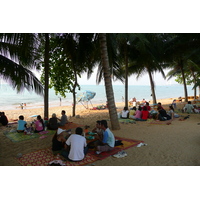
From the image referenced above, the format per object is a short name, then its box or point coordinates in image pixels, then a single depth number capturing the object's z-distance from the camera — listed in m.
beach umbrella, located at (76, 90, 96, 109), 16.62
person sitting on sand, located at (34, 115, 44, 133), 7.18
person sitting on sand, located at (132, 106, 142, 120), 9.38
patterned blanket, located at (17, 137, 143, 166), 4.12
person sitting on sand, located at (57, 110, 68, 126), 8.27
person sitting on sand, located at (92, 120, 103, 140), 5.04
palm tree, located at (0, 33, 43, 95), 7.04
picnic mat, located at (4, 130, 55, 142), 6.34
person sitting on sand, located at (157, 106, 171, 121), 8.86
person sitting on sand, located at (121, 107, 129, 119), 9.83
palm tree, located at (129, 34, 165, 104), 11.32
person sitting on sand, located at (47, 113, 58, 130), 7.58
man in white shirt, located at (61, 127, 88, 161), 4.12
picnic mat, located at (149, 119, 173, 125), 8.17
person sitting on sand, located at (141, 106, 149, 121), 9.23
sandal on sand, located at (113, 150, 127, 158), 4.39
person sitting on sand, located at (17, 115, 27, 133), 7.22
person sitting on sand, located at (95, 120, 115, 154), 4.71
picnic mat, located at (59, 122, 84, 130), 8.06
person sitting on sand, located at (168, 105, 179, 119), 9.16
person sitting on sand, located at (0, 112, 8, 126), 8.94
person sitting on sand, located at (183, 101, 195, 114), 11.10
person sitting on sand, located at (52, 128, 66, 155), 4.80
